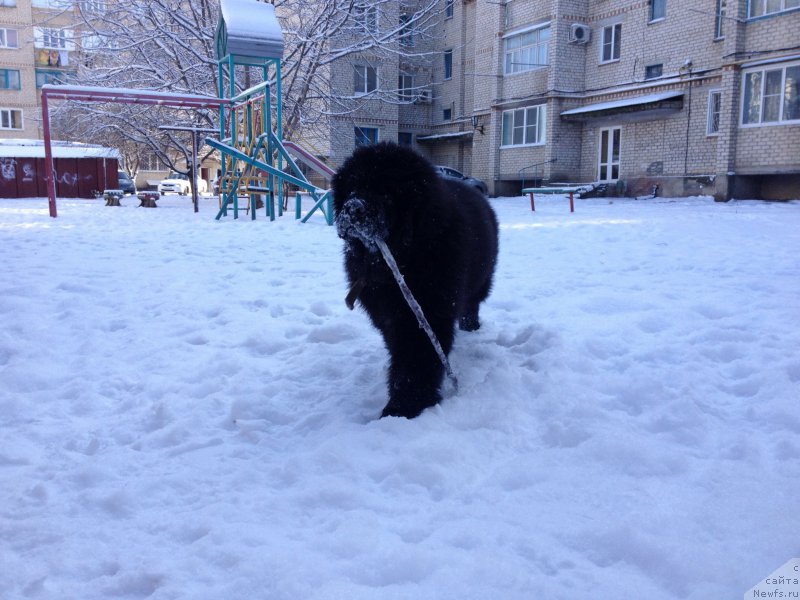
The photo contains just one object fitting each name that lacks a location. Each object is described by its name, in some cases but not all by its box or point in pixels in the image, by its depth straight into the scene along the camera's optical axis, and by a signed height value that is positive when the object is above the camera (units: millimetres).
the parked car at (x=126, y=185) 32703 +1060
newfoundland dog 2812 -227
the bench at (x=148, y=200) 19338 +136
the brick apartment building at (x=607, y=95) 17297 +4001
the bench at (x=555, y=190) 14648 +387
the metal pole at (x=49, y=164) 11352 +759
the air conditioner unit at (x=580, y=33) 23453 +6506
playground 11281 +1910
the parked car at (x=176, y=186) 38812 +1204
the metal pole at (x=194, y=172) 15741 +854
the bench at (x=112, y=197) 19828 +233
